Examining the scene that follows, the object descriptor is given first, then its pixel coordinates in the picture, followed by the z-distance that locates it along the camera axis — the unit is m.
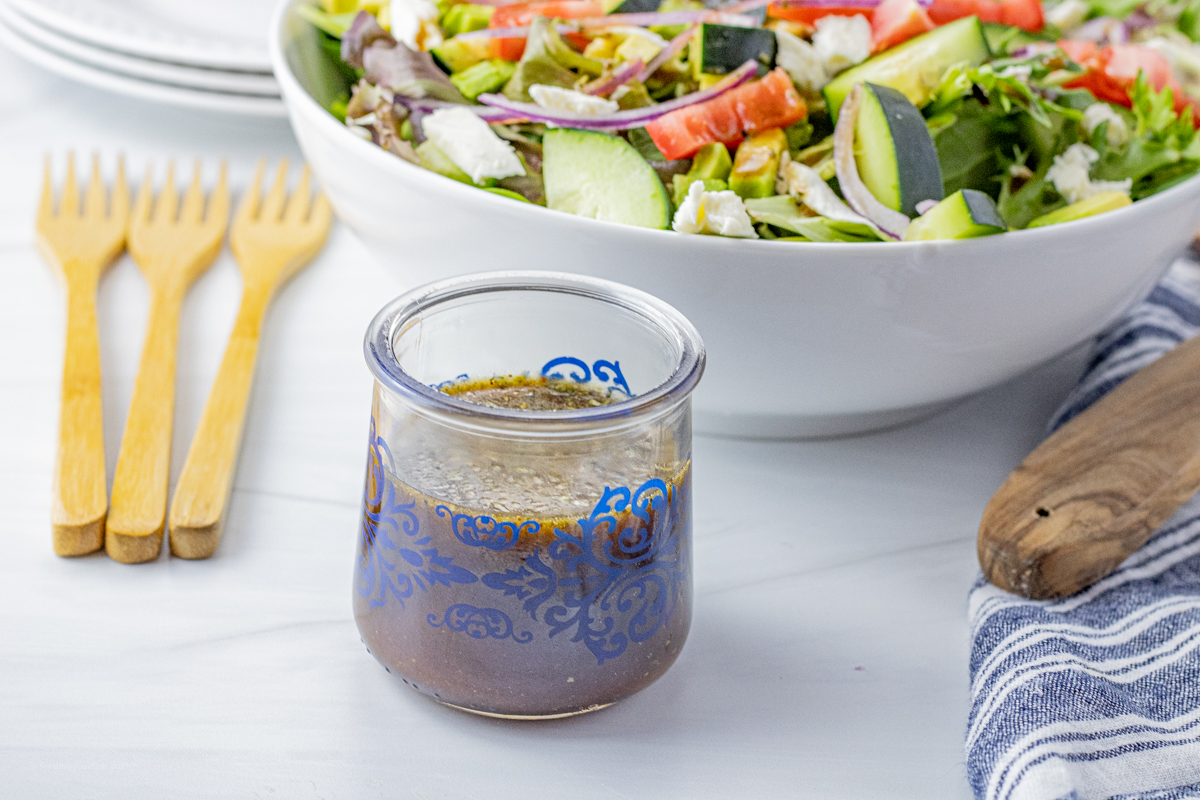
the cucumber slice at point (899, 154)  0.63
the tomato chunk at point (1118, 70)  0.71
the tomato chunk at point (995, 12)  0.72
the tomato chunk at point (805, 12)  0.70
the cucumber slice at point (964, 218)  0.61
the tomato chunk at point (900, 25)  0.69
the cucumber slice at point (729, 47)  0.66
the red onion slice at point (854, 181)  0.64
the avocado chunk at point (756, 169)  0.64
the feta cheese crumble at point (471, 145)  0.65
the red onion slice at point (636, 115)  0.66
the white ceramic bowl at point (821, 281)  0.61
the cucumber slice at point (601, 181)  0.63
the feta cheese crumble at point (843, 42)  0.68
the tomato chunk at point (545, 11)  0.71
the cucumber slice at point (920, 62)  0.67
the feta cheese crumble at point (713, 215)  0.61
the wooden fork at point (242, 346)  0.62
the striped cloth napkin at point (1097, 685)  0.56
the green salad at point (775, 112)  0.64
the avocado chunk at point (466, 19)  0.72
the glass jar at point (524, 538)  0.55
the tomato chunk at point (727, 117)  0.65
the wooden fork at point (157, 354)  0.62
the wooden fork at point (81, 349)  0.62
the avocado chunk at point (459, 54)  0.71
